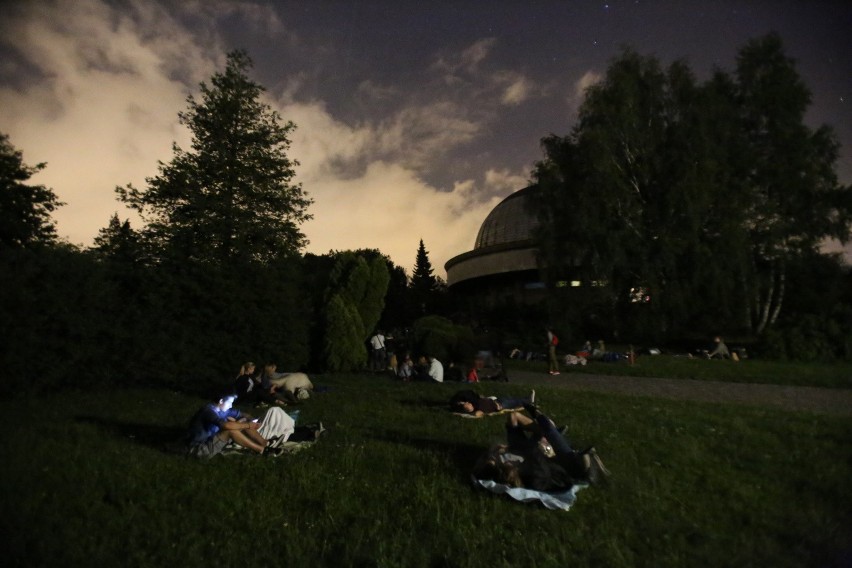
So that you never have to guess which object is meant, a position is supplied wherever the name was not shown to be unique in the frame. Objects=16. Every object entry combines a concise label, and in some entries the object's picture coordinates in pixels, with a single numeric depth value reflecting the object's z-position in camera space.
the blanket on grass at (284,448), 6.66
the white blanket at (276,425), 7.20
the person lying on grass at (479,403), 9.19
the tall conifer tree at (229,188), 20.03
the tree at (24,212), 11.36
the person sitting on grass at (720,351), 20.22
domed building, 48.19
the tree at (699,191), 21.55
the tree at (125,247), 15.04
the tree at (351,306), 17.30
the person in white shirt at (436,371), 14.64
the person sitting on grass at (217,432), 6.48
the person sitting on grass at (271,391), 10.88
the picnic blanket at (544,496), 4.80
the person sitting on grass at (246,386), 10.96
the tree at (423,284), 55.17
